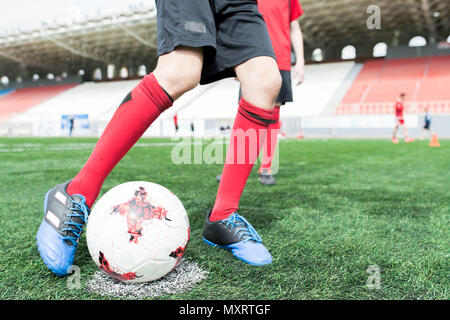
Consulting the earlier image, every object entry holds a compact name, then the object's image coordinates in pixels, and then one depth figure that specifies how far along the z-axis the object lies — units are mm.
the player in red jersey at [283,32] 2818
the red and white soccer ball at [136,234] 1062
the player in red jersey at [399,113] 11373
